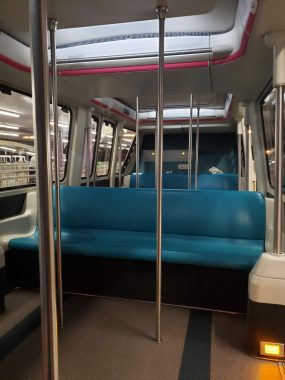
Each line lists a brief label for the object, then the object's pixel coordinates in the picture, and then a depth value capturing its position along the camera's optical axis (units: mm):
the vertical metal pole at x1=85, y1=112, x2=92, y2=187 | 4176
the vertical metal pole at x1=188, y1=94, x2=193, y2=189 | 3179
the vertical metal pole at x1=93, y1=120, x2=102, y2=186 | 5145
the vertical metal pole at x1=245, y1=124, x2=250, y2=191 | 3787
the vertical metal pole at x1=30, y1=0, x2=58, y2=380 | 707
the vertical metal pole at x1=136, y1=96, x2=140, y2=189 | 2971
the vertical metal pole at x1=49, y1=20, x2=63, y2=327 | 1793
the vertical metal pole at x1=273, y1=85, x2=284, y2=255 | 1765
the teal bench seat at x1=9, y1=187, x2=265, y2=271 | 2371
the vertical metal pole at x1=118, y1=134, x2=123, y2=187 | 5328
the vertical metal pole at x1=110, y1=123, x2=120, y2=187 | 5727
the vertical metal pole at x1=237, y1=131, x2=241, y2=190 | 4775
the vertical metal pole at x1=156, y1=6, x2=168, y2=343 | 1771
